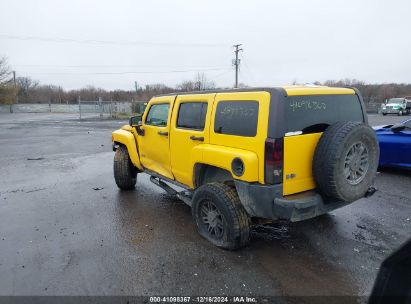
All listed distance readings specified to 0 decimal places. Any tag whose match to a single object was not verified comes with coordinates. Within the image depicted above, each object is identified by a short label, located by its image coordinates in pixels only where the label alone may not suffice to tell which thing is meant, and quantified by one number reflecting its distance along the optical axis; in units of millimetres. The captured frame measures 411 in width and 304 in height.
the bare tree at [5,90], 46469
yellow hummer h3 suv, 3184
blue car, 6578
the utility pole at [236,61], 42659
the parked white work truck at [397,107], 31772
